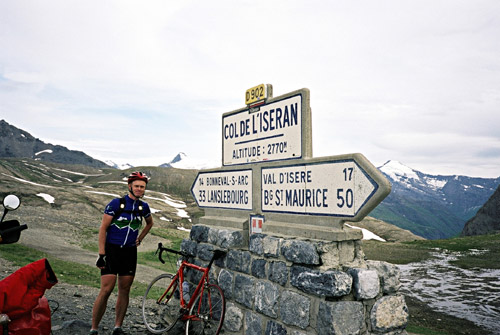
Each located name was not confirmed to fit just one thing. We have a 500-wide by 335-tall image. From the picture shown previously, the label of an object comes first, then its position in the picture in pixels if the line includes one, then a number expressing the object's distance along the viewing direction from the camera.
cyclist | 5.87
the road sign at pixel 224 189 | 6.32
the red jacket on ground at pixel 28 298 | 3.57
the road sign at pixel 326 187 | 4.26
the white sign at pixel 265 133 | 5.41
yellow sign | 6.00
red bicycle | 6.04
